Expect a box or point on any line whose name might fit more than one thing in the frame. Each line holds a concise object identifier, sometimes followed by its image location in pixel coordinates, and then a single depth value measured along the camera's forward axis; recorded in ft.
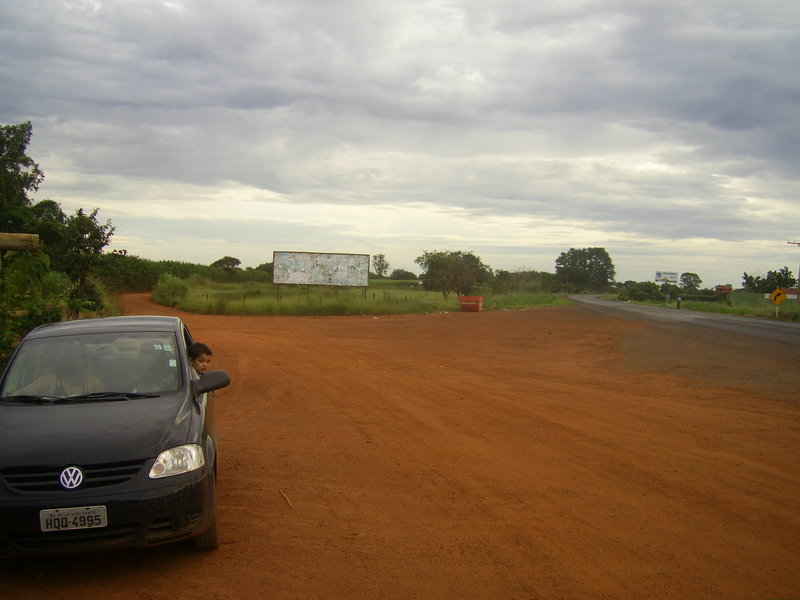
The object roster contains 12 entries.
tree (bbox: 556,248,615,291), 542.16
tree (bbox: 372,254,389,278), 331.57
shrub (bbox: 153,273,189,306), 132.36
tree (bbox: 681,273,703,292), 513.86
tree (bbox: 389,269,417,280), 384.27
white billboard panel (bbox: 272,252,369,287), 131.75
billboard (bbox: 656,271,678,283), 386.32
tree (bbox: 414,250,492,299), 176.24
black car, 13.44
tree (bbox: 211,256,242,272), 233.55
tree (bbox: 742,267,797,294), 243.19
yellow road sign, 131.64
